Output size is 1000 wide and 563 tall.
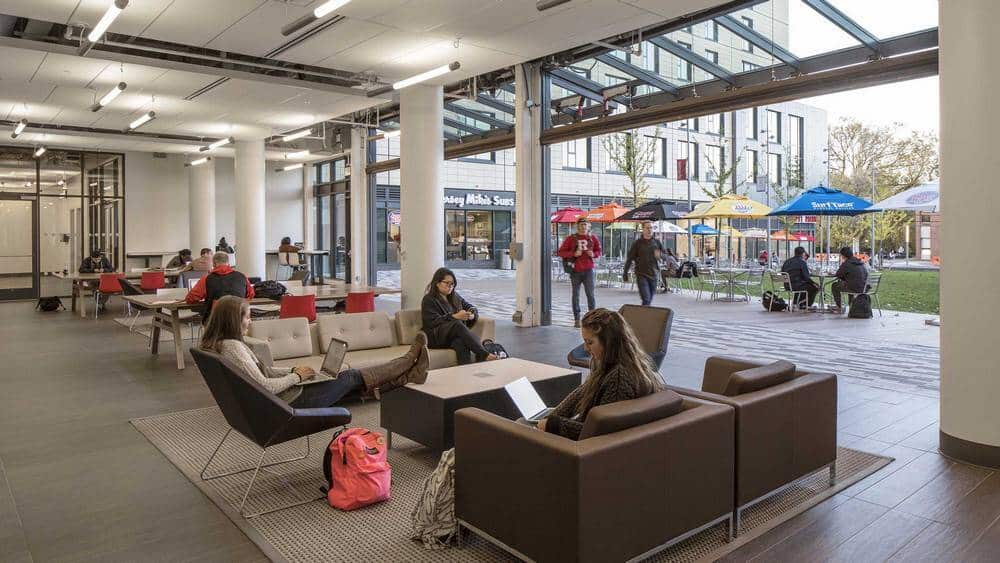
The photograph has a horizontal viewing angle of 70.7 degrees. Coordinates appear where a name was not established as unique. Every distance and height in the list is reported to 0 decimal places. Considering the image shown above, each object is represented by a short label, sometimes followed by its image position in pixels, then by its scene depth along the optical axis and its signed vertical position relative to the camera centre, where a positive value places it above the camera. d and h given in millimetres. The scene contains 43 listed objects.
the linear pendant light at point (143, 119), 11938 +2532
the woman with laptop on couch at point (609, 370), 3238 -496
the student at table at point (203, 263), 12066 +39
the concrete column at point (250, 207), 15375 +1290
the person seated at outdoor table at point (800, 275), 12445 -204
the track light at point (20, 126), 12495 +2490
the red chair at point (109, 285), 12555 -351
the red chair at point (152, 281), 12539 -280
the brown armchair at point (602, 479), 2707 -897
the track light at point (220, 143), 14000 +2469
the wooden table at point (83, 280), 13086 -273
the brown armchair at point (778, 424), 3441 -836
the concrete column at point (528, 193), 10852 +1106
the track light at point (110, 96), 9734 +2451
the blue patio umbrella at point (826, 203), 11875 +1028
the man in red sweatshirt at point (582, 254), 10602 +152
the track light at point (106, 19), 6221 +2297
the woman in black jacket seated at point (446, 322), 6696 -551
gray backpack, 3335 -1190
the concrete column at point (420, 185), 10383 +1175
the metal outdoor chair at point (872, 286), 11550 -376
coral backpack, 3766 -1112
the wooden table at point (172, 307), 7875 -481
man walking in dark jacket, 10508 +13
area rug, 3266 -1300
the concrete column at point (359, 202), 16359 +1459
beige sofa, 6215 -672
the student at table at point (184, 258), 14294 +146
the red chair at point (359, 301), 8891 -462
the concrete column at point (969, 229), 4395 +220
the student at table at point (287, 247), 16891 +431
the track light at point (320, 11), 6160 +2279
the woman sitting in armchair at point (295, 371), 4336 -713
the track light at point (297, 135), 14000 +2675
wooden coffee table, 4441 -886
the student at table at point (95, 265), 14617 +9
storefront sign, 25094 +2343
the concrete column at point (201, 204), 18031 +1577
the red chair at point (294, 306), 8078 -471
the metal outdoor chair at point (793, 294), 12578 -556
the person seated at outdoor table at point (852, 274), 11281 -171
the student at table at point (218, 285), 7695 -219
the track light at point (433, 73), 8750 +2398
